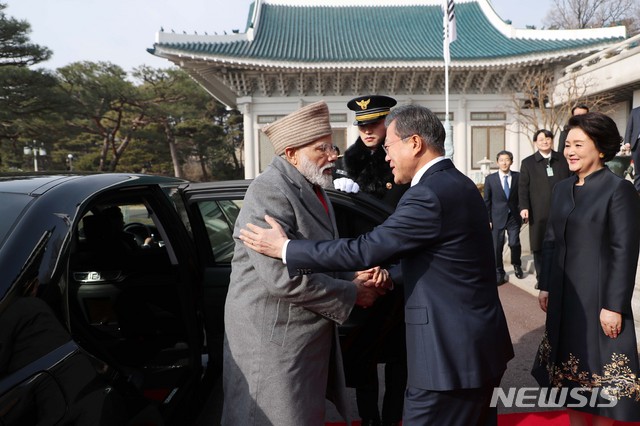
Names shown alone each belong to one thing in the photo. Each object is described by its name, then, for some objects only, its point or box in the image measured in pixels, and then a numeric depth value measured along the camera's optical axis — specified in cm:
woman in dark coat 187
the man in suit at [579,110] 443
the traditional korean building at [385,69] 1464
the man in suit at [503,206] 569
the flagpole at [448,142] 1292
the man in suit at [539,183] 500
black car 117
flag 1260
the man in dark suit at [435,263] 138
